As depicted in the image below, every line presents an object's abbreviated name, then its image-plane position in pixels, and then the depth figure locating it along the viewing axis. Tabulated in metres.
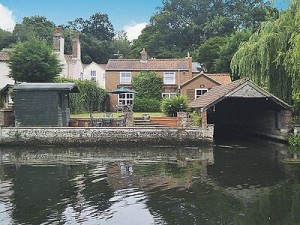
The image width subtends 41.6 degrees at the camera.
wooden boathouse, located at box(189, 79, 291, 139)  25.22
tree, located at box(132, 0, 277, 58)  78.50
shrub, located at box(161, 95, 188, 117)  28.61
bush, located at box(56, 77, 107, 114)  36.03
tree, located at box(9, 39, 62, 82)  32.62
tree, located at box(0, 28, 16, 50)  73.25
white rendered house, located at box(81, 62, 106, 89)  51.36
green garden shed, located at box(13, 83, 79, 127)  25.56
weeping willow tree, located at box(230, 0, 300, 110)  23.30
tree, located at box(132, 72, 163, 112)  44.56
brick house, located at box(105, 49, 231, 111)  45.47
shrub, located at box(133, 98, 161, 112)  43.12
